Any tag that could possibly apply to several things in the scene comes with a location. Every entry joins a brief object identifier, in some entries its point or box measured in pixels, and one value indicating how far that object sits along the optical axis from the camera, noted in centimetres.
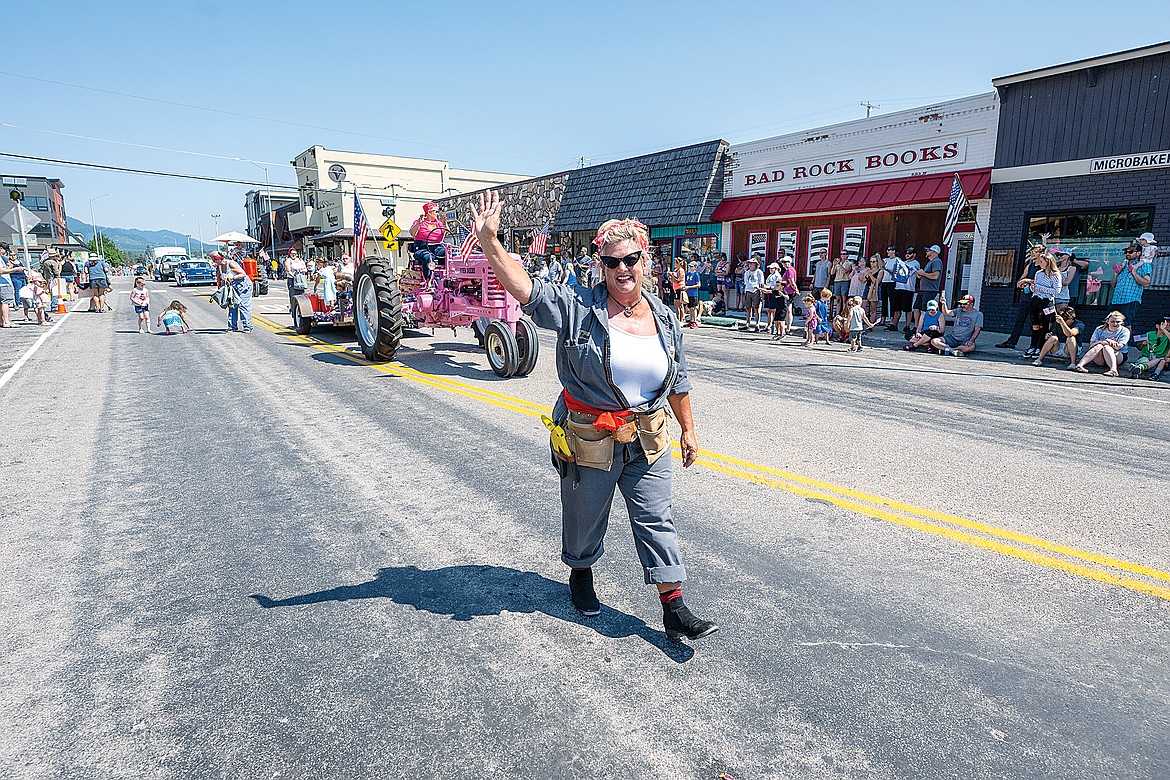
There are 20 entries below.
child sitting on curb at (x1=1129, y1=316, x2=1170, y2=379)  1012
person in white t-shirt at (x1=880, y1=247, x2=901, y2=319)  1622
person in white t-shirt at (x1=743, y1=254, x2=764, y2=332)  1812
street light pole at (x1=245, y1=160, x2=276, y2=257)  7931
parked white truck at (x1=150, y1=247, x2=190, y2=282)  4927
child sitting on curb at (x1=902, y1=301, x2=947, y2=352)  1334
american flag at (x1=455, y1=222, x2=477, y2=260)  1030
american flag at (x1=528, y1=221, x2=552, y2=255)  969
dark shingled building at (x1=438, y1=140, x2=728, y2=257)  2320
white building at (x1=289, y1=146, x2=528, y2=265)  6022
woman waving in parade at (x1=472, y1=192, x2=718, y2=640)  299
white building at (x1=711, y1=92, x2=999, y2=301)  1648
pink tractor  961
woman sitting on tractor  1098
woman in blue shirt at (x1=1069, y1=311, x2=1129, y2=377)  1059
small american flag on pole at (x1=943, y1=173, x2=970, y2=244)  1434
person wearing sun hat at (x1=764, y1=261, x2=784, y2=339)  1633
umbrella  2777
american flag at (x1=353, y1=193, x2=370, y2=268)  1259
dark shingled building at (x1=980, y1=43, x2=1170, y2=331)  1362
